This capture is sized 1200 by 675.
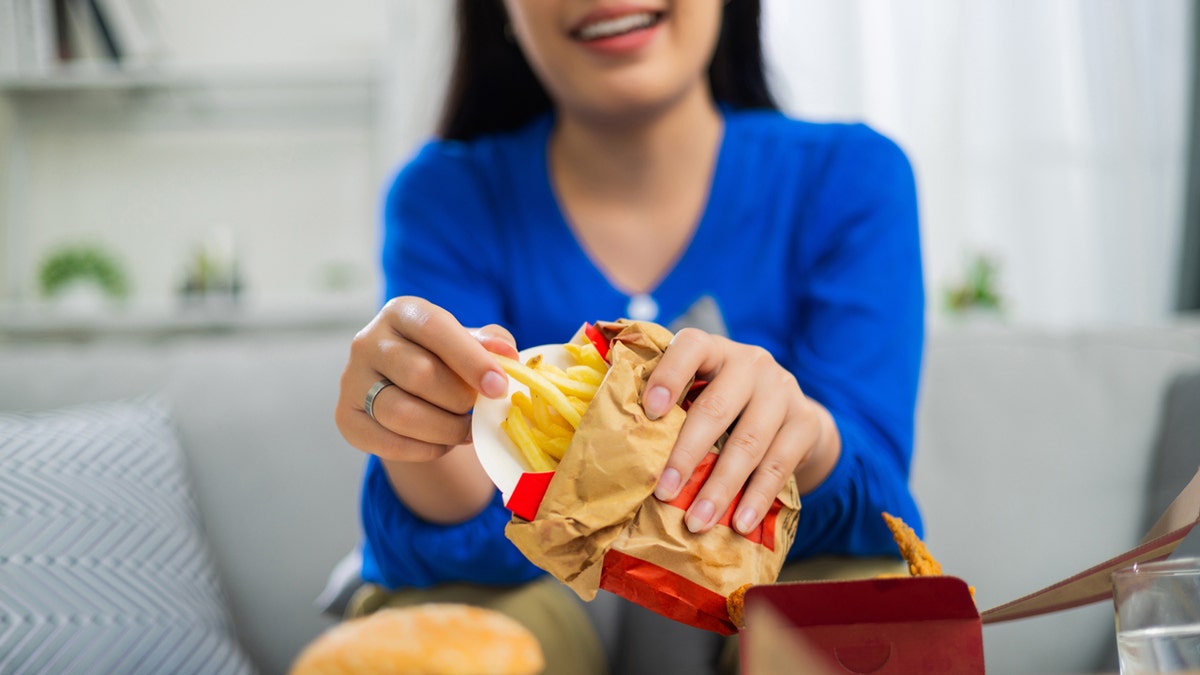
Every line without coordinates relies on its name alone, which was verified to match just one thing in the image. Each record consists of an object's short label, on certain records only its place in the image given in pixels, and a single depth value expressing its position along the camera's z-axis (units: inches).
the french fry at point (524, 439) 18.5
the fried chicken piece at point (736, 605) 18.0
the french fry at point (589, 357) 19.9
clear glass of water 16.3
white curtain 95.2
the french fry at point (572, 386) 19.2
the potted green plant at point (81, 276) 91.7
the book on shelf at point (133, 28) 95.4
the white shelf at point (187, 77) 92.7
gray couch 47.8
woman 32.0
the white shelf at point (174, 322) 90.2
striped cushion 31.4
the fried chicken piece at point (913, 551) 20.5
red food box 15.8
